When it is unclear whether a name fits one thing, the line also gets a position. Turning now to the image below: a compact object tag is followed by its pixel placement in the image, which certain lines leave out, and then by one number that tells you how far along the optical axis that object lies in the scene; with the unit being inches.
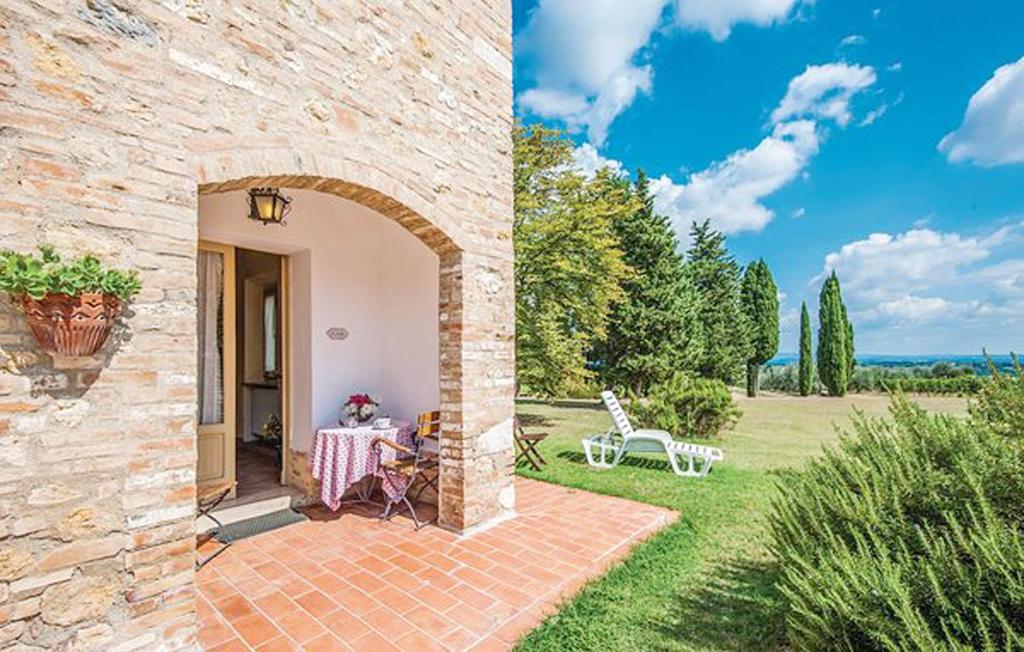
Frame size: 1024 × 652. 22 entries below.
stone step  158.6
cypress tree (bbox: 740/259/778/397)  837.2
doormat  147.7
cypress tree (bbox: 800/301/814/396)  870.4
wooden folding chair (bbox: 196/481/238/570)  129.3
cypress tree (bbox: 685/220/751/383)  648.4
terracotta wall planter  69.6
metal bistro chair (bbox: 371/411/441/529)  161.5
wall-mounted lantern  162.9
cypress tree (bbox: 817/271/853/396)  836.6
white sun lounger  233.0
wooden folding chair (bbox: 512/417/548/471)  242.1
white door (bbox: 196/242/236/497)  175.5
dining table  163.3
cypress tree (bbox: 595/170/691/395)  581.6
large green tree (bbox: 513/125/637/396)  365.1
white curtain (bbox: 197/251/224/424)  176.1
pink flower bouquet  181.2
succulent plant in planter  66.7
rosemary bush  60.1
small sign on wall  189.9
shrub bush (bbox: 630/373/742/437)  330.3
